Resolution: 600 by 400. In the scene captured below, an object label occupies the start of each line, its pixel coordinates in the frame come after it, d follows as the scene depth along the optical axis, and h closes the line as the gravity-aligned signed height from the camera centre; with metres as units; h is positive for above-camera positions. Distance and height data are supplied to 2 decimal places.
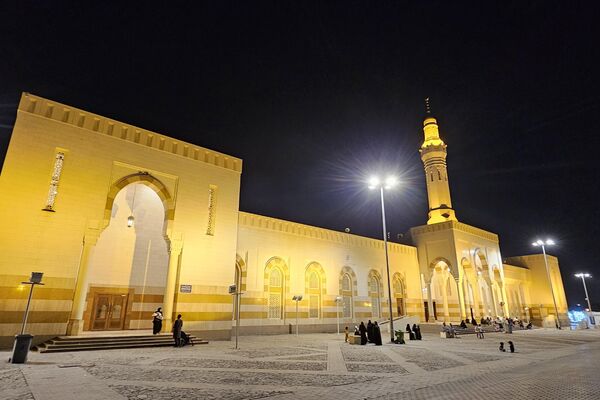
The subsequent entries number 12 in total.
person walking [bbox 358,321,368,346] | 15.61 -1.00
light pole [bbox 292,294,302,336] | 21.92 +0.77
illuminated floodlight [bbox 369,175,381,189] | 17.86 +6.21
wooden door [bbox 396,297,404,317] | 30.30 +0.52
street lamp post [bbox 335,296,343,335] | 25.41 +0.58
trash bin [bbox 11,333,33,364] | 9.31 -0.98
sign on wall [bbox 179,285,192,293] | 16.11 +0.93
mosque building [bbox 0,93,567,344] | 13.04 +3.12
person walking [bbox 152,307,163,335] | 14.87 -0.49
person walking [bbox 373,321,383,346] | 15.59 -1.08
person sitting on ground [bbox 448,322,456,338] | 20.50 -1.16
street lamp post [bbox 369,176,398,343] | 17.66 +6.10
